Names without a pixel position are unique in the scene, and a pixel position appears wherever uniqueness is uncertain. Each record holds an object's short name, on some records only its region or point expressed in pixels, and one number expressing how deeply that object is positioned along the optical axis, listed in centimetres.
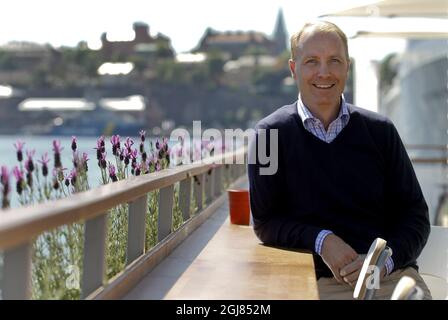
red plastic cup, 306
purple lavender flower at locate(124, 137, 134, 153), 370
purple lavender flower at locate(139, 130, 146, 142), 424
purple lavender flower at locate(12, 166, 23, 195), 258
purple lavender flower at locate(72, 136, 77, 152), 321
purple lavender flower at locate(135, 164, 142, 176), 362
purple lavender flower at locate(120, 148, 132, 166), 366
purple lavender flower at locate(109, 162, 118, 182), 329
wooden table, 193
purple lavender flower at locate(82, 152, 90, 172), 322
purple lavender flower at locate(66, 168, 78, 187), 305
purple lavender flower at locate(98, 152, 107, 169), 346
